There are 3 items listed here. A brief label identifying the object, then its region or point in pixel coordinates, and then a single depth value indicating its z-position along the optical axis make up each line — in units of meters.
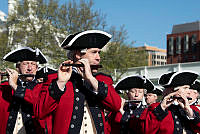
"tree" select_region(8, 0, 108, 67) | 25.89
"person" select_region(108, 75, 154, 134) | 7.37
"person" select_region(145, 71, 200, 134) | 6.33
